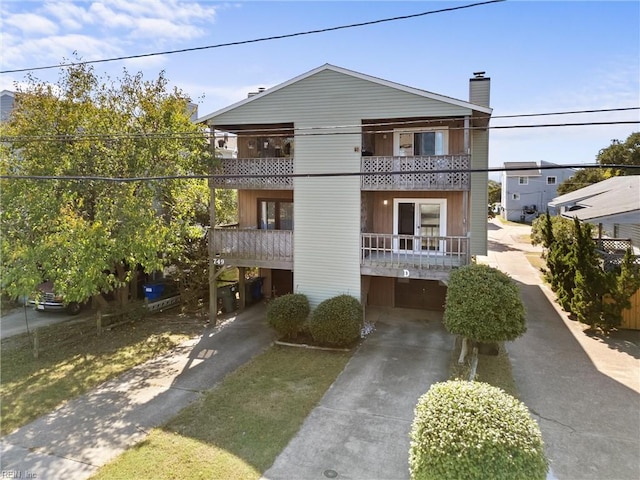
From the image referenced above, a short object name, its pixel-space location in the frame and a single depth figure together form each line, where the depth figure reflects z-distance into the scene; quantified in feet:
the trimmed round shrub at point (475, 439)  17.19
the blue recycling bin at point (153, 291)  58.49
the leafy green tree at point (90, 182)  38.96
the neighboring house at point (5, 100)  83.00
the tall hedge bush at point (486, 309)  35.29
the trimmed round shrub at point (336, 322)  42.57
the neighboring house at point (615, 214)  48.52
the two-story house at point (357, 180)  44.86
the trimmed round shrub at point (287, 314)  45.03
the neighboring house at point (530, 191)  178.40
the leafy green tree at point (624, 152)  141.18
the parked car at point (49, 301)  54.08
